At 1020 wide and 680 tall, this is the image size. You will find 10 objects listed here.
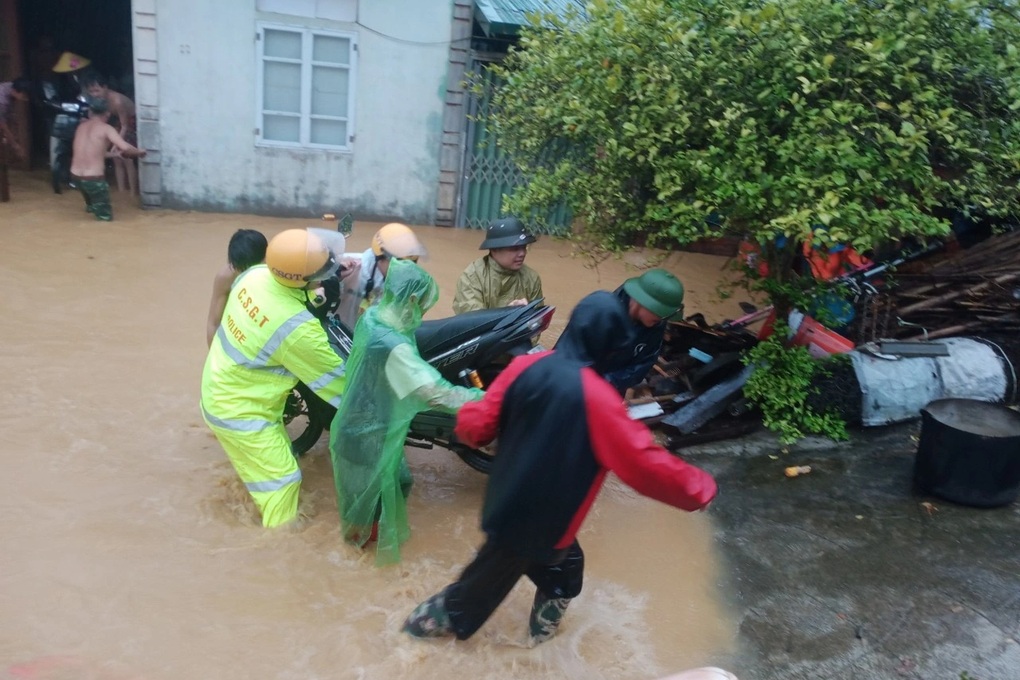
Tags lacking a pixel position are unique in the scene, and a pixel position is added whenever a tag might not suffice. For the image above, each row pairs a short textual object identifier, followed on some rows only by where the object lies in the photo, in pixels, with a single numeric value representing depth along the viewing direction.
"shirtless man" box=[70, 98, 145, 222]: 9.04
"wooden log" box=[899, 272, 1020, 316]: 5.89
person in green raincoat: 3.48
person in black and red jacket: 2.63
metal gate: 10.19
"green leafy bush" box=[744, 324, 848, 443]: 5.20
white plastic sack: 5.27
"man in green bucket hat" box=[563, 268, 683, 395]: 3.29
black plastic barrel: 4.41
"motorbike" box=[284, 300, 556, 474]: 4.25
